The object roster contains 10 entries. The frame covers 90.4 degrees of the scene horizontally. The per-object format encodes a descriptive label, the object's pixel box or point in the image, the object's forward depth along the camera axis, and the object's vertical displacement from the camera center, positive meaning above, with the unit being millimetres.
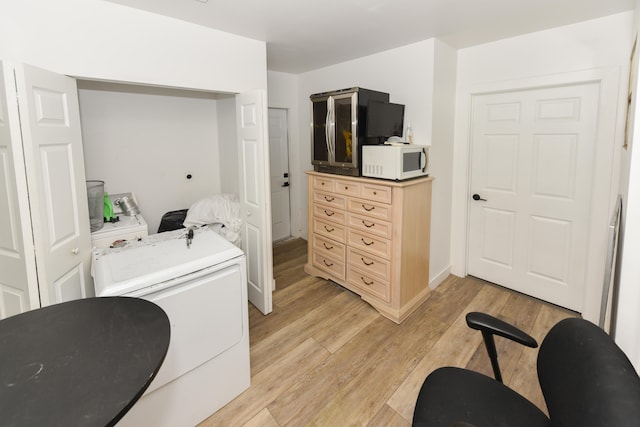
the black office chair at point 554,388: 810 -721
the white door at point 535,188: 2686 -251
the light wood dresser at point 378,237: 2750 -689
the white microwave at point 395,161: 2630 +13
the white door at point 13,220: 1496 -266
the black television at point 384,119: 2857 +399
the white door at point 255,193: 2617 -257
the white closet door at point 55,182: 1579 -90
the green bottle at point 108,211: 2750 -394
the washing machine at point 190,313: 1604 -818
